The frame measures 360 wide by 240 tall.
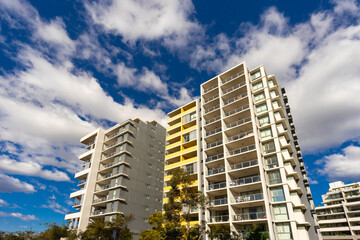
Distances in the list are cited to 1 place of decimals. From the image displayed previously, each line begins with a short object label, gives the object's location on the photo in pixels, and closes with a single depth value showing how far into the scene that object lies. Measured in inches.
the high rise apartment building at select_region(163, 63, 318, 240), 1412.4
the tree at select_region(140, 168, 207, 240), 1221.6
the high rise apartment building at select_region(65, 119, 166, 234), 2114.9
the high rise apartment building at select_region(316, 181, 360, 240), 3294.8
